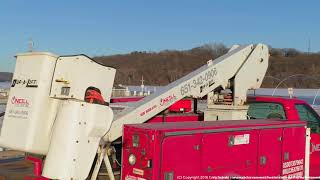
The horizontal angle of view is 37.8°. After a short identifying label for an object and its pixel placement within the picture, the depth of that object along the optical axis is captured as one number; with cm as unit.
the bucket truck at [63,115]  431
